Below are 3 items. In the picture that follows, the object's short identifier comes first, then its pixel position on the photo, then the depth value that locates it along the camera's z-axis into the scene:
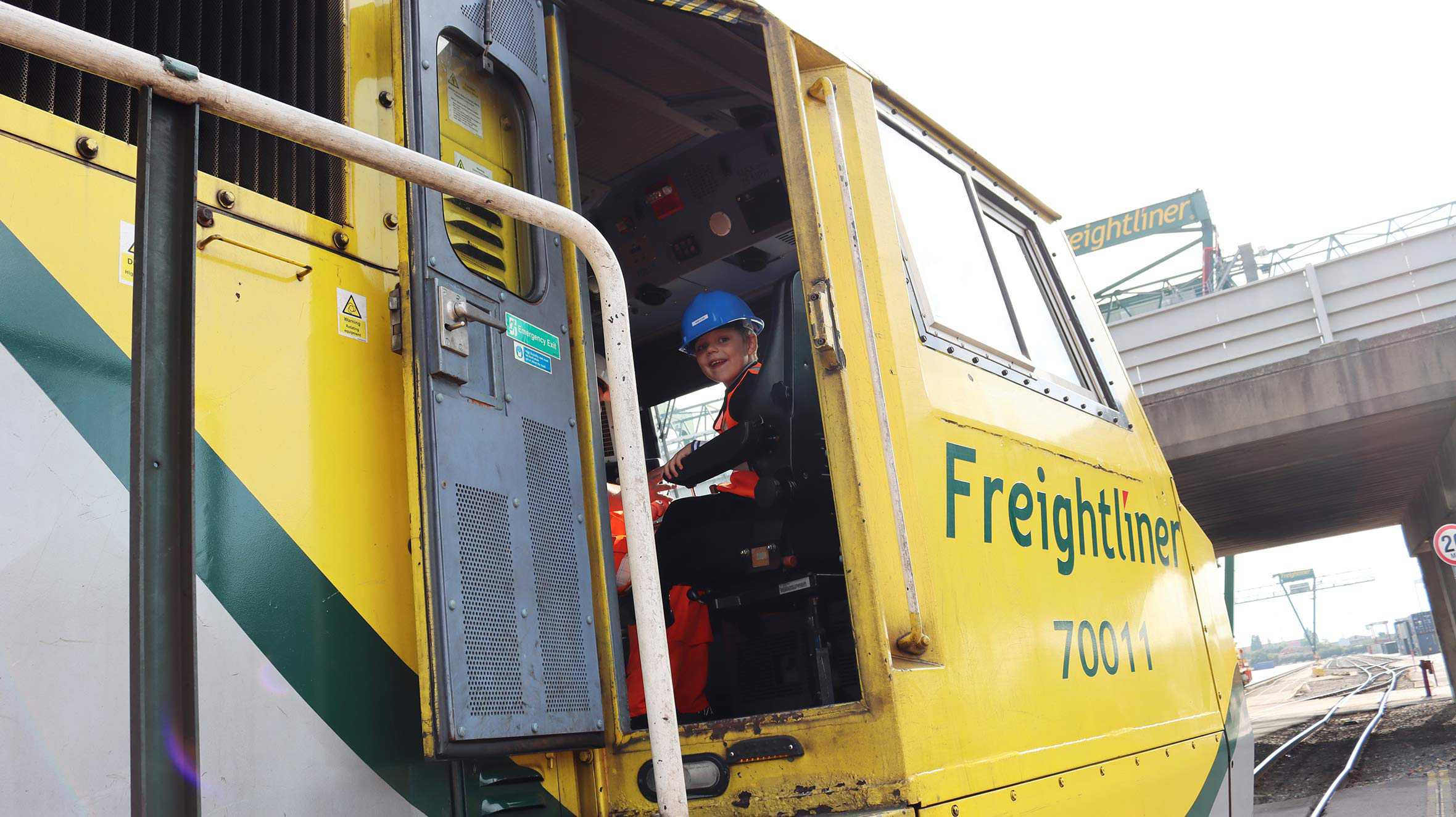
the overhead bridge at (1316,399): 11.74
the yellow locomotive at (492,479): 1.48
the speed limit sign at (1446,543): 12.33
